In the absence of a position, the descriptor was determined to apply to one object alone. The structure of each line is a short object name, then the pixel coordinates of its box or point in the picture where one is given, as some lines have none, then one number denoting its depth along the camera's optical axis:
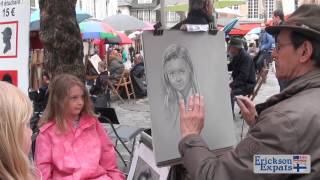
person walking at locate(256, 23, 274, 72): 10.99
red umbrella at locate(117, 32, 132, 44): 17.90
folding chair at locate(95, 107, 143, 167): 4.82
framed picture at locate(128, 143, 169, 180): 2.85
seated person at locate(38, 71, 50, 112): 6.31
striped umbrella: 12.96
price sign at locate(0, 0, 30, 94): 2.98
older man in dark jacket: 1.70
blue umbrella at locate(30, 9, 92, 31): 8.88
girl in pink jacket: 3.44
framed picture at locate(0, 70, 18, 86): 3.01
